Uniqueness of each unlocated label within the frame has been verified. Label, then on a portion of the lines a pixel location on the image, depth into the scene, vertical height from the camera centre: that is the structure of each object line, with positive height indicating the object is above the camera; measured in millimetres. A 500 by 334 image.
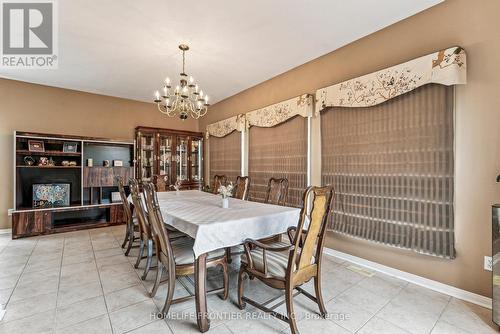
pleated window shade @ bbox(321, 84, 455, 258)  2322 -42
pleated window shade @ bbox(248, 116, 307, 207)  3777 +174
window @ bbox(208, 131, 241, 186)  5191 +271
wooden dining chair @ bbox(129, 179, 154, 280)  2443 -539
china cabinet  5516 +293
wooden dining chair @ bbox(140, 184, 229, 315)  1917 -779
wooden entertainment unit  4223 -298
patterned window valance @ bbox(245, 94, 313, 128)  3592 +941
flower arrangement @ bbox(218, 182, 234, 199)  2732 -290
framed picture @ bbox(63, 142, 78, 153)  4613 +395
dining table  1837 -510
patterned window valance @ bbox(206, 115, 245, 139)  4977 +930
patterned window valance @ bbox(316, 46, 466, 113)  2193 +942
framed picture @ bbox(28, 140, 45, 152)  4320 +399
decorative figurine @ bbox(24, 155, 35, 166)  4359 +136
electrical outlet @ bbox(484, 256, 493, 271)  2096 -859
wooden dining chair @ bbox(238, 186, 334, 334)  1679 -756
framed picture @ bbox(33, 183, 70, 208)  4375 -522
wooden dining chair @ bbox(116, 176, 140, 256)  3305 -752
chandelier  3111 +969
